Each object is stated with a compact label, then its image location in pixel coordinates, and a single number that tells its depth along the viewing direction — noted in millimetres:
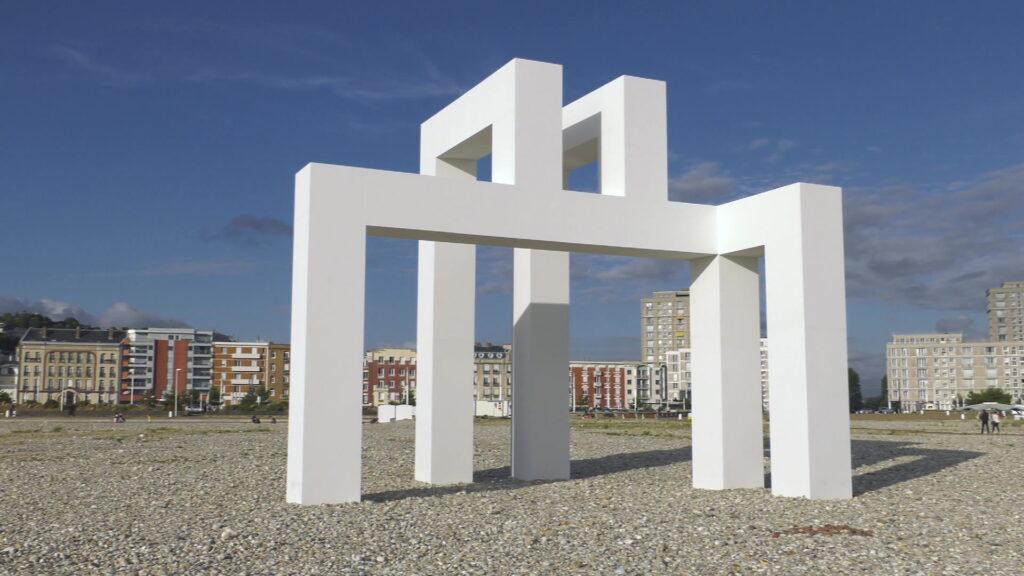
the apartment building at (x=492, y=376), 132875
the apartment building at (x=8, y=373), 129250
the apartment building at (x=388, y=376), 126500
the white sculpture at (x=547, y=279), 12758
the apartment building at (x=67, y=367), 116188
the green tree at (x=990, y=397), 129375
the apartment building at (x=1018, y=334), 198125
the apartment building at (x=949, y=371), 156125
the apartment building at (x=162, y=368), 120812
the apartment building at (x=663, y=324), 165625
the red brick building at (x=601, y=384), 135250
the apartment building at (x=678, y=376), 140500
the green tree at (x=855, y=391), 149238
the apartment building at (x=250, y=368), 122812
